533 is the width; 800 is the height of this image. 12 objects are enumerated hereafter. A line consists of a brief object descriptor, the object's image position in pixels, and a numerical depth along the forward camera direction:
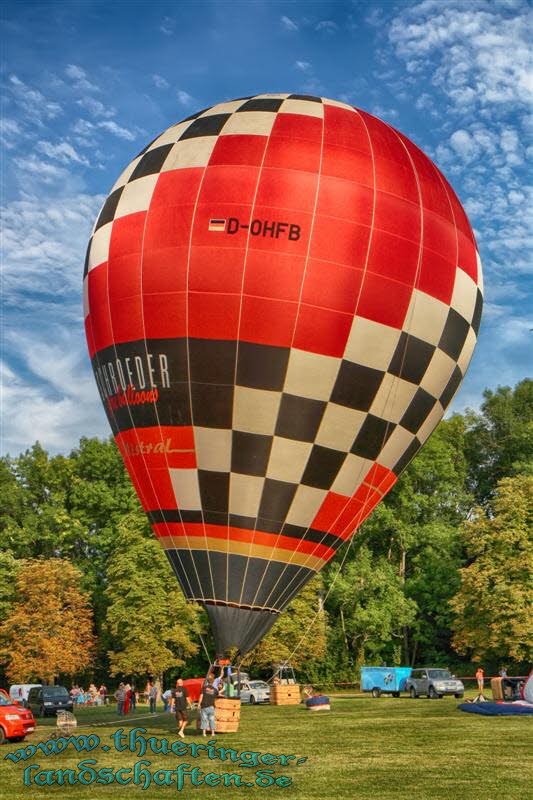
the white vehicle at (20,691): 44.48
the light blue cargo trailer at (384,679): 38.97
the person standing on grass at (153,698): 34.38
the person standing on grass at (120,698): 33.62
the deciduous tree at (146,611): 46.59
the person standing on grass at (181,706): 19.84
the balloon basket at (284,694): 32.81
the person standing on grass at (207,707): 19.31
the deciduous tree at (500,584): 42.22
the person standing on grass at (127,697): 33.59
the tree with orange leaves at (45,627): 48.66
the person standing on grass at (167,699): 33.94
